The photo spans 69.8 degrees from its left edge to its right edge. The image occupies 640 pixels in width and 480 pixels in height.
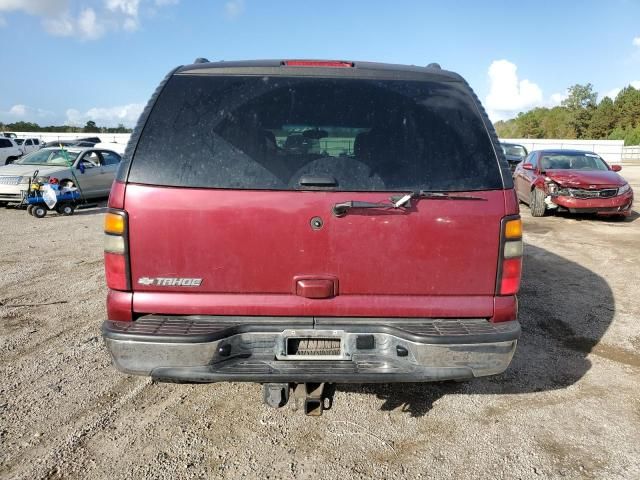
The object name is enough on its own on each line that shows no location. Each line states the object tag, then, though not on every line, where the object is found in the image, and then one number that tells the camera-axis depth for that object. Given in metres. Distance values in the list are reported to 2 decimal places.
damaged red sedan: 10.23
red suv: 2.33
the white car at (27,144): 23.42
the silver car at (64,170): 11.55
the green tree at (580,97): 80.93
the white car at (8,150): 21.44
